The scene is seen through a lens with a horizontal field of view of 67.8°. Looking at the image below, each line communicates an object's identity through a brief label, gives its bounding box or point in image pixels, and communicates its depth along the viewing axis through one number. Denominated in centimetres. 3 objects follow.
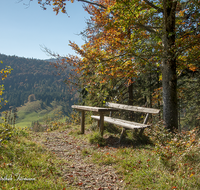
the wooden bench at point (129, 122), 494
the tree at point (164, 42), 486
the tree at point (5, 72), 442
